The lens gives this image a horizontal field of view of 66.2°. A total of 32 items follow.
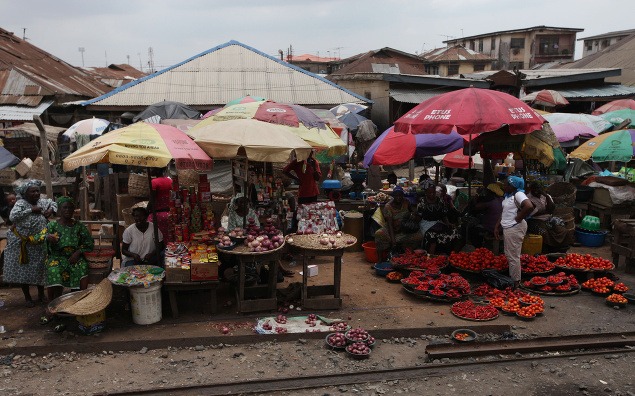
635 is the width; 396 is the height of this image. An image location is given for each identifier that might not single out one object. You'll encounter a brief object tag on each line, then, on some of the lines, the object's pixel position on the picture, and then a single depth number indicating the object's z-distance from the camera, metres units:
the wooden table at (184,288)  6.49
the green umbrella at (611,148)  10.75
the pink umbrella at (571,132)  12.74
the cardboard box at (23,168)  13.46
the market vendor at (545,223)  8.76
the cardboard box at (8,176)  13.34
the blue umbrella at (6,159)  10.50
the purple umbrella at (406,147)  10.29
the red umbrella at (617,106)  18.20
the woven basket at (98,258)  6.85
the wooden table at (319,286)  6.88
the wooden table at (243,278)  6.60
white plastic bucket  6.37
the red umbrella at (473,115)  7.48
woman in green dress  6.55
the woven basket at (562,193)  10.14
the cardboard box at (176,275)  6.41
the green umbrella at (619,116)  15.65
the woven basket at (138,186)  9.76
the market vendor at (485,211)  8.97
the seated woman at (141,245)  7.04
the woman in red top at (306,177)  9.34
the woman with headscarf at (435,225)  9.05
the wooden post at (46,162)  8.40
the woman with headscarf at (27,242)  6.73
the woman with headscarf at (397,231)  9.13
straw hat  5.96
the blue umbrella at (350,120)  17.27
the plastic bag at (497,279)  7.75
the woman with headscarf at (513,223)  7.46
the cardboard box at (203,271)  6.48
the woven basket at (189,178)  9.89
